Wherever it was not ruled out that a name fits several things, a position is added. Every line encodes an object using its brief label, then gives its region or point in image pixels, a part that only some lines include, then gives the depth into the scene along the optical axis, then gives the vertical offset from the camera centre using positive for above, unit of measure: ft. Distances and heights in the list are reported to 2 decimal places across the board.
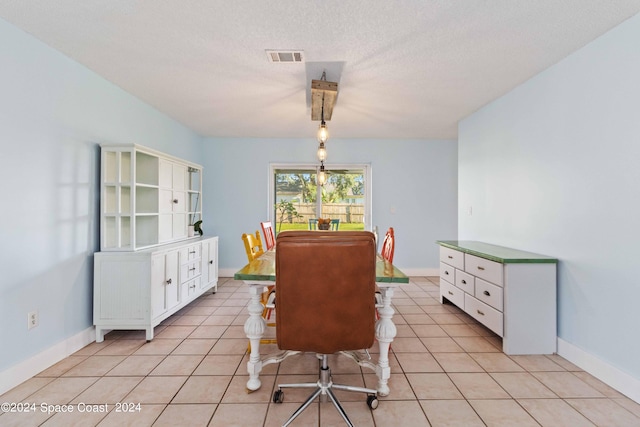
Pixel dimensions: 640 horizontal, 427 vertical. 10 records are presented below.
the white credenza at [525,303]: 7.78 -2.48
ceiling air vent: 7.34 +4.13
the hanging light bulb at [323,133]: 8.79 +2.44
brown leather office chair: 4.60 -1.30
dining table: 5.94 -2.38
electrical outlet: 6.67 -2.62
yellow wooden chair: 7.70 -1.30
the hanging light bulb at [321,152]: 9.54 +2.01
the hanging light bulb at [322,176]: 10.16 +1.30
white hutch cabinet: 8.45 -1.27
